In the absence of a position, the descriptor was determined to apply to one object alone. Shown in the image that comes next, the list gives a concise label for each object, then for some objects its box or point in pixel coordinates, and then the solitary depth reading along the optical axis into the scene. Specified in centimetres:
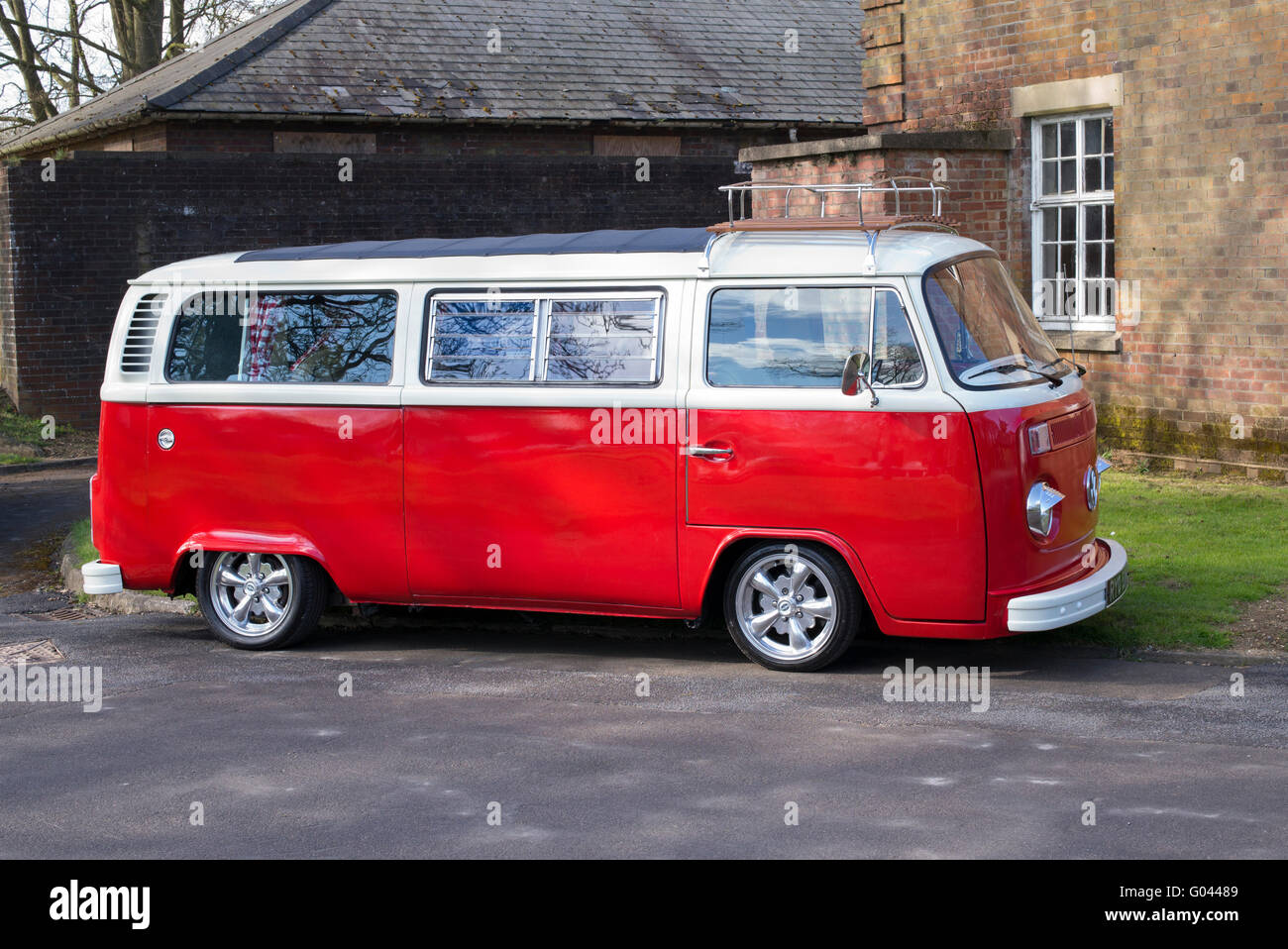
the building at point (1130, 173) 1259
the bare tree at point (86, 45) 3247
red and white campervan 717
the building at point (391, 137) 1925
